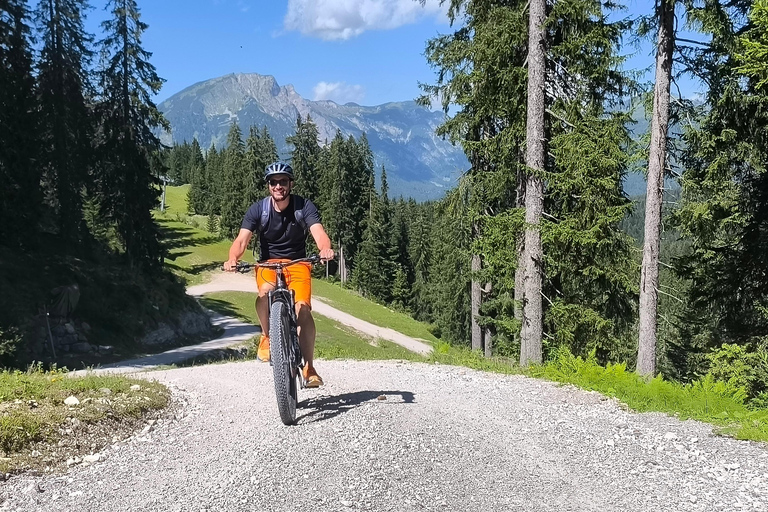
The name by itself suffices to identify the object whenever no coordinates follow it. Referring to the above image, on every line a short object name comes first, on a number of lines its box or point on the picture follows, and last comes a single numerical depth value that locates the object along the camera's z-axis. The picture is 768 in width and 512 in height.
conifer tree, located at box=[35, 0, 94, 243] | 28.16
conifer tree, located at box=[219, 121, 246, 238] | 70.56
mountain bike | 5.72
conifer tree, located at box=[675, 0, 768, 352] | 11.19
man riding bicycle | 6.15
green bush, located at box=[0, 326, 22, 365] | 16.25
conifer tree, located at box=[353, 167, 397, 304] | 71.38
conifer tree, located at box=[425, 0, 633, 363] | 11.97
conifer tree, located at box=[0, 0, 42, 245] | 23.30
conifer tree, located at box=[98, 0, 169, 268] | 31.92
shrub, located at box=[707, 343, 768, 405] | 11.12
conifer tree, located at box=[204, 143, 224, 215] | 87.44
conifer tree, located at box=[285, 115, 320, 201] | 76.00
